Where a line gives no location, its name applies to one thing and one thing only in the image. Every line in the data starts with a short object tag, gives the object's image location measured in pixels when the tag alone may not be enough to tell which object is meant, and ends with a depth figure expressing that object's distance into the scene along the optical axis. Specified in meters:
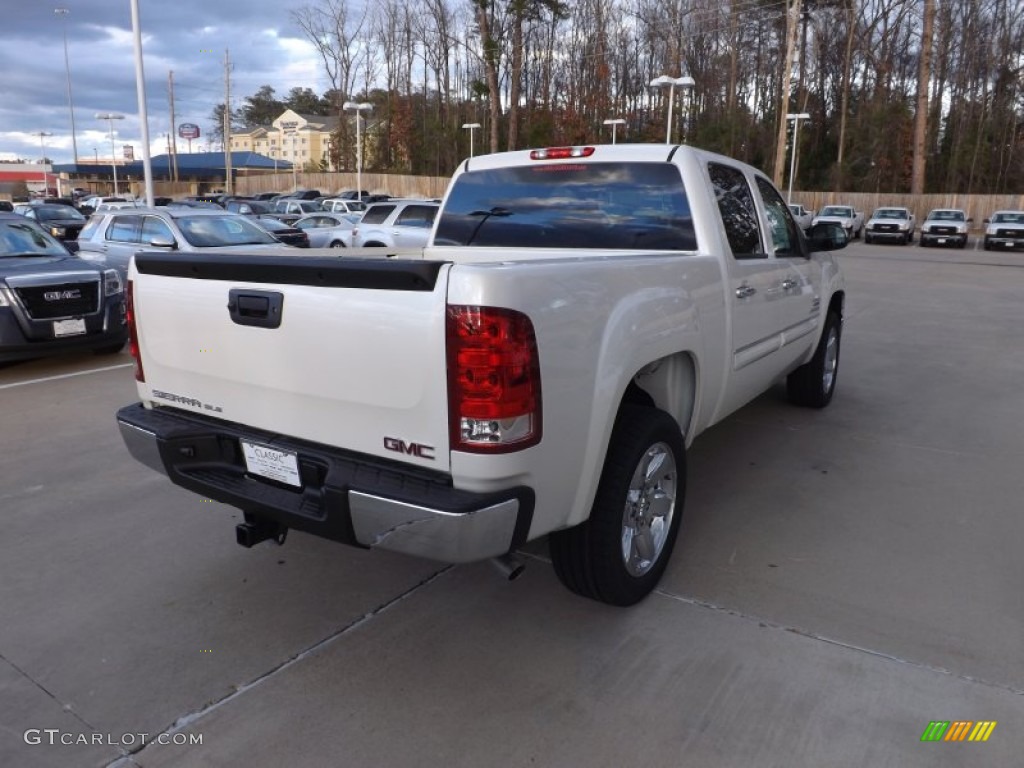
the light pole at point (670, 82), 27.11
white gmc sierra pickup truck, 2.43
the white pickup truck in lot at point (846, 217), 34.09
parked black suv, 7.59
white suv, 17.52
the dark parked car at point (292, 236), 15.85
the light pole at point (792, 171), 41.73
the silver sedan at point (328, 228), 20.11
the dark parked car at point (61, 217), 23.58
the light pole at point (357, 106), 35.34
